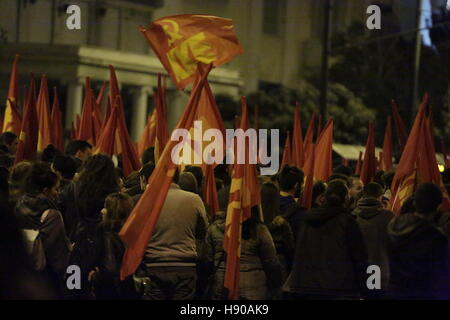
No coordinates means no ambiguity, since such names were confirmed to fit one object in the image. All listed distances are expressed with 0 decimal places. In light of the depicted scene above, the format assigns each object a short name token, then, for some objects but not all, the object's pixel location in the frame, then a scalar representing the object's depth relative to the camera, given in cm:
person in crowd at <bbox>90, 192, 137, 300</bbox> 1440
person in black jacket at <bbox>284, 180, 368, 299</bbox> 1435
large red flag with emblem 2094
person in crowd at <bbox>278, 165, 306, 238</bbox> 1690
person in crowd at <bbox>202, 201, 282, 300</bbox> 1435
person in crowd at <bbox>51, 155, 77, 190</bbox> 1669
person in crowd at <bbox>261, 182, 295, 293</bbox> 1533
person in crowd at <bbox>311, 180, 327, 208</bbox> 1682
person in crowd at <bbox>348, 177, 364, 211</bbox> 1895
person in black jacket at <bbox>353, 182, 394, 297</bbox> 1564
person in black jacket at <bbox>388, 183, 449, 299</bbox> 1346
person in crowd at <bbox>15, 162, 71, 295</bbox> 1360
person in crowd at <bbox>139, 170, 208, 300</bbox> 1457
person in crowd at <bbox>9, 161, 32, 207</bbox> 1408
